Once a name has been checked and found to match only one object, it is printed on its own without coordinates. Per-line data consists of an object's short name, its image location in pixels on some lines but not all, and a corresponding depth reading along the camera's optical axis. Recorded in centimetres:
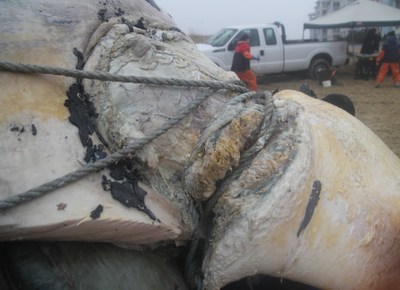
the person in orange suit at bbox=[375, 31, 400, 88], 1076
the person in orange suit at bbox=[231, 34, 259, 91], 907
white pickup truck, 1077
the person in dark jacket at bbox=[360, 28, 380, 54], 1297
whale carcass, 129
